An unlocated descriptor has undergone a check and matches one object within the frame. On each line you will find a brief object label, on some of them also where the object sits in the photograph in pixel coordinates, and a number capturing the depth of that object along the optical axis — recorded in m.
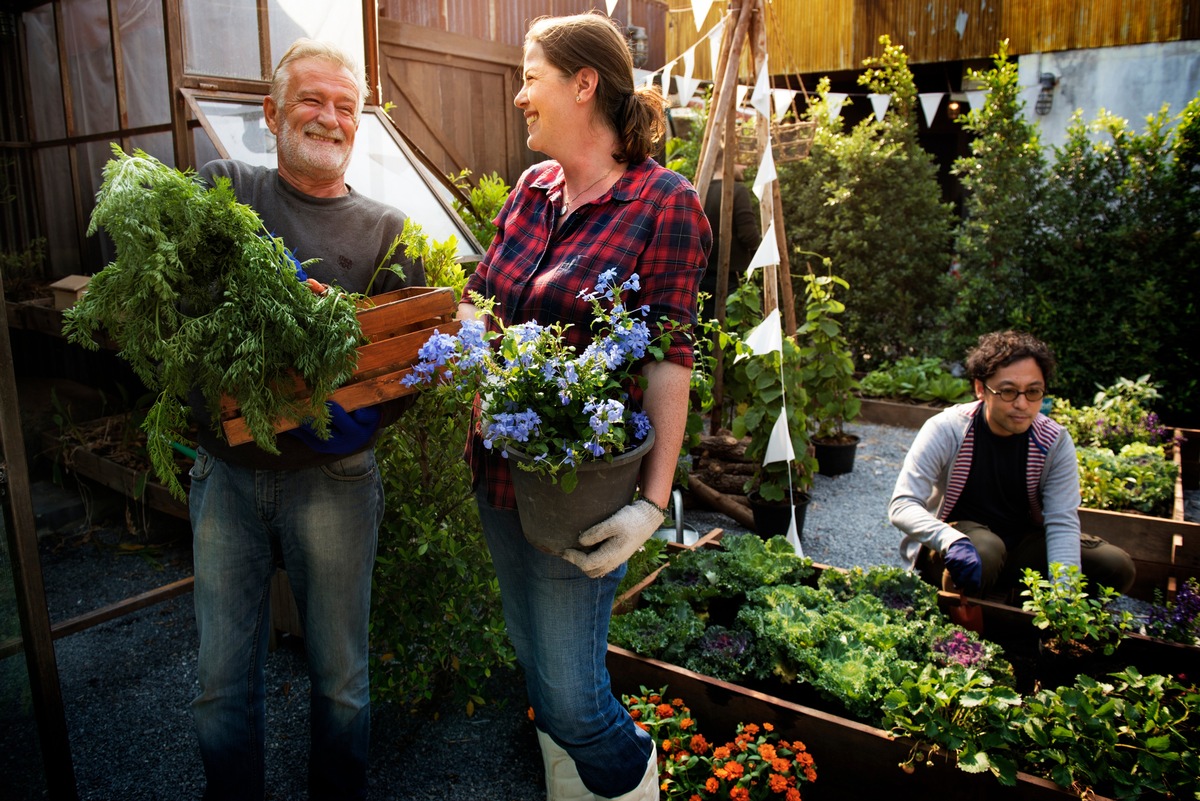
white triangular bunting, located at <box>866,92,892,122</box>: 7.58
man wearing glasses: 3.09
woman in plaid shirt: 1.66
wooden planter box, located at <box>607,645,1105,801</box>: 2.04
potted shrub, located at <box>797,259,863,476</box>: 4.84
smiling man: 1.88
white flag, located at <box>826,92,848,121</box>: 7.68
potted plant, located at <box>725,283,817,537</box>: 4.24
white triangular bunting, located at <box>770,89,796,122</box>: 5.53
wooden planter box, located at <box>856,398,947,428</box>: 6.55
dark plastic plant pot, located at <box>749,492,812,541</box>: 4.31
